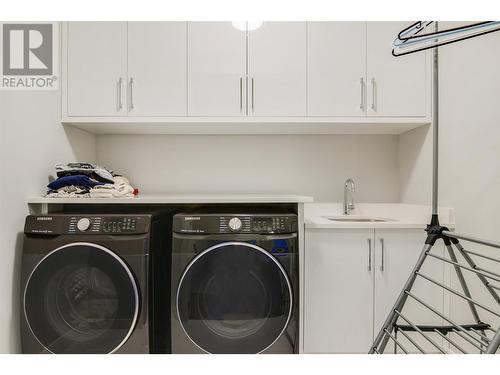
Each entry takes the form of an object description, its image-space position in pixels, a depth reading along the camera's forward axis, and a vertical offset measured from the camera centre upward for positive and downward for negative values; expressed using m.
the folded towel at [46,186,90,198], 1.65 -0.04
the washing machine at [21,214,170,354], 1.49 -0.52
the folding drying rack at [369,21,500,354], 0.87 -0.27
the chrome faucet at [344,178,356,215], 2.22 -0.07
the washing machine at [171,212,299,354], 1.52 -0.54
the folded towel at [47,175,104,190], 1.68 +0.02
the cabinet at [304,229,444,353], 1.77 -0.58
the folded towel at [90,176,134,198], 1.68 -0.03
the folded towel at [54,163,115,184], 1.74 +0.08
